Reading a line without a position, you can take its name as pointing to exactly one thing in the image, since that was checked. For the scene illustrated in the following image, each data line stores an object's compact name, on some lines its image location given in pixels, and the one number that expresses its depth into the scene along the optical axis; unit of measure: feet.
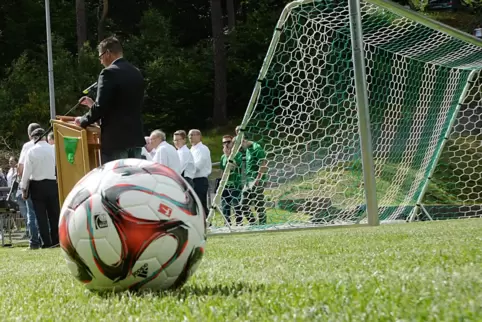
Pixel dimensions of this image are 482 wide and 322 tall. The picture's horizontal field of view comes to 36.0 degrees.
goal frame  36.29
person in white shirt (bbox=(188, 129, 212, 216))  50.93
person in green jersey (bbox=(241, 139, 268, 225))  42.39
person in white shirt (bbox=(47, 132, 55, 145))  49.49
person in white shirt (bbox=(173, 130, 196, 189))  49.52
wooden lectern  31.45
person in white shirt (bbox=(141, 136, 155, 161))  46.78
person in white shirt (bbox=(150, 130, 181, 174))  44.73
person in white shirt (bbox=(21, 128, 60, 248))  43.75
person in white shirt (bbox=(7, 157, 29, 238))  55.42
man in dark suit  26.53
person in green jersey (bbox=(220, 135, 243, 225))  43.14
